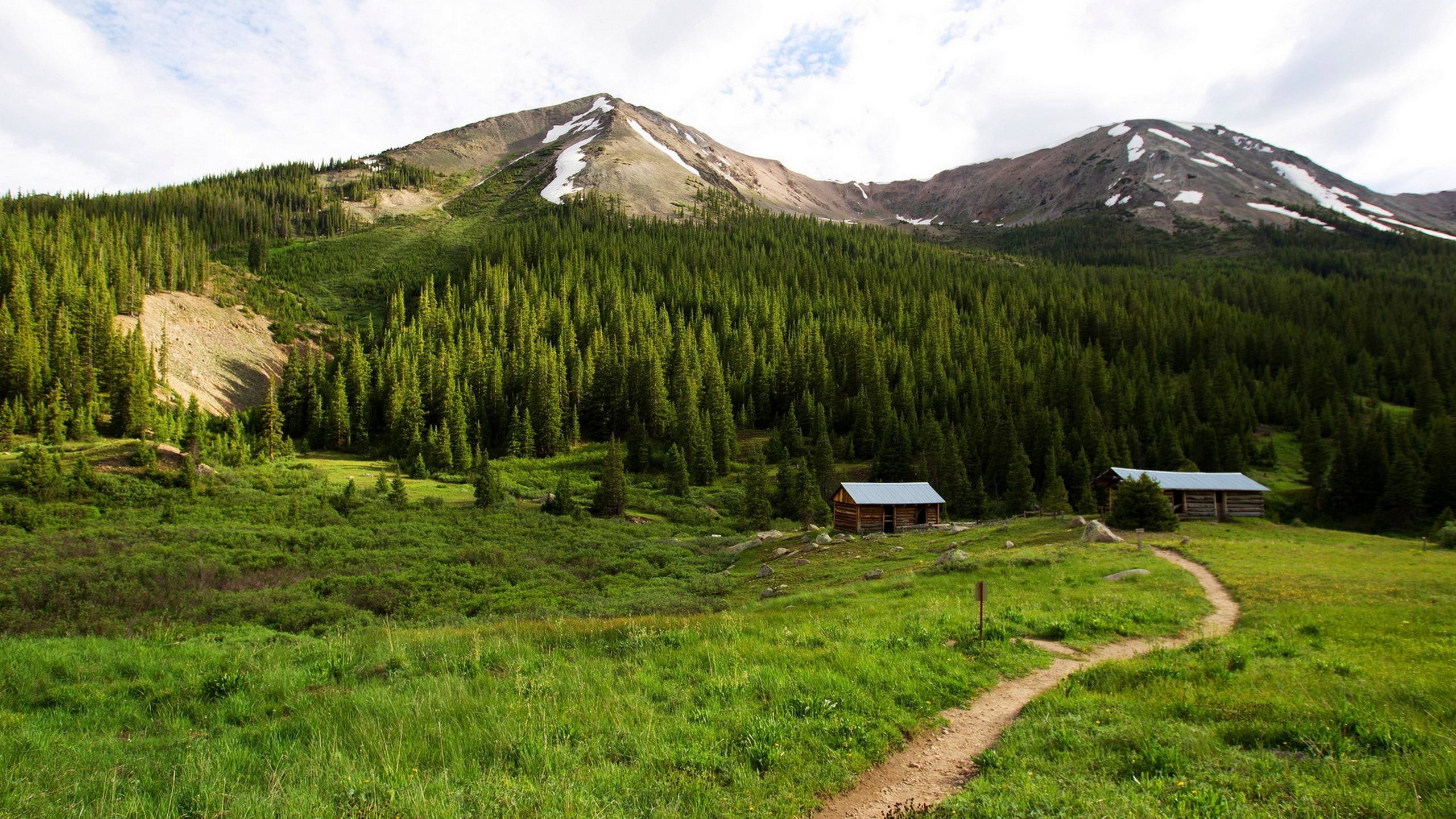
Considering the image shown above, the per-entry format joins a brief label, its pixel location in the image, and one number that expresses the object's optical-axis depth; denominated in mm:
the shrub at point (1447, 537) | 33438
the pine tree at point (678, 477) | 70875
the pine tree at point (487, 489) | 56000
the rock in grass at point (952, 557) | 25859
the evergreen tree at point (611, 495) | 58906
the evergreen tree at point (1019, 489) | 63719
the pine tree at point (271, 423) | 72250
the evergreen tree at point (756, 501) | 57250
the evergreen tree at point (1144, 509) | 39906
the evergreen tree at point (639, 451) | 82562
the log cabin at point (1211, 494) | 48688
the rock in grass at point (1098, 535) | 33125
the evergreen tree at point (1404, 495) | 59250
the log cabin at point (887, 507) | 52094
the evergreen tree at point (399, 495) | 52406
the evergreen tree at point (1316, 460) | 68688
